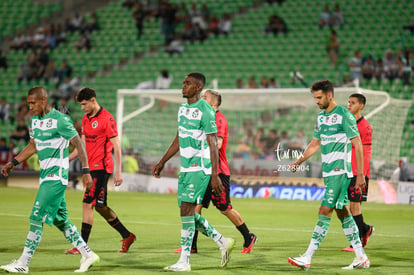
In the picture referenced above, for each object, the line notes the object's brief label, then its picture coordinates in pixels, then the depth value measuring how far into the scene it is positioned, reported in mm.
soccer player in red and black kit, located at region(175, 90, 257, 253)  21484
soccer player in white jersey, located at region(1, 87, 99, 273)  16844
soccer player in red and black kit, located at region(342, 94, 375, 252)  22391
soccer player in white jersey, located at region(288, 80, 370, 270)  17937
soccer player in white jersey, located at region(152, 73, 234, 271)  17250
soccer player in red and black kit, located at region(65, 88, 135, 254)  21234
